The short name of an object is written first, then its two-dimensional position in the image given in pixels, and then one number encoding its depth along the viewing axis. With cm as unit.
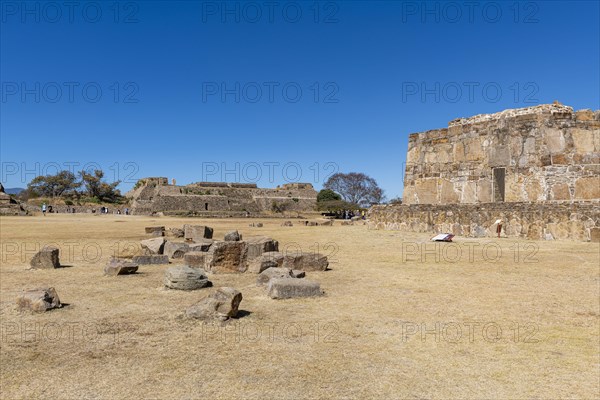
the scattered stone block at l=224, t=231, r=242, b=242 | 1234
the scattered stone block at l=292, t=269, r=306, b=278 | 734
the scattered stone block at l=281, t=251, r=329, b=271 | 846
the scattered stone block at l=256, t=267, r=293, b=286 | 688
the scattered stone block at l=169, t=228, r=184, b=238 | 1742
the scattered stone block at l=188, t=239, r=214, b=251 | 1020
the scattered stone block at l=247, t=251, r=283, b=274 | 832
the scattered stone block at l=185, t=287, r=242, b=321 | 493
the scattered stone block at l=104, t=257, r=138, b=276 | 796
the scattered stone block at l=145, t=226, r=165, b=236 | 1739
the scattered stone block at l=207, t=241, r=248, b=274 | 832
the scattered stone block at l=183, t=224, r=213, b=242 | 1534
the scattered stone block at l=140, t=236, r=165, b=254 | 1101
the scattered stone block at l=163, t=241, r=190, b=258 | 1068
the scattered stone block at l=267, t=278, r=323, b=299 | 602
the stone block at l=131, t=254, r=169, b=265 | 945
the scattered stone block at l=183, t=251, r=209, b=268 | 888
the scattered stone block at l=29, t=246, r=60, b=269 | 868
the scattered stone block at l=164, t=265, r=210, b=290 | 668
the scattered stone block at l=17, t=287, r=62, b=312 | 533
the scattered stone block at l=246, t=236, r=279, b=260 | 991
